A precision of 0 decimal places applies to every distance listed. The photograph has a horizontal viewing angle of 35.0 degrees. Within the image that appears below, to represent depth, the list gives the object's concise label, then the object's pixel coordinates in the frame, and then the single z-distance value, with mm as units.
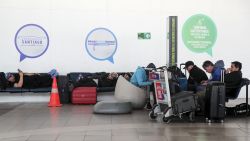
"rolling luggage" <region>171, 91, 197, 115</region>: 7441
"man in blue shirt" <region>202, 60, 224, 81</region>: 8477
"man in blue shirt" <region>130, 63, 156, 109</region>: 9008
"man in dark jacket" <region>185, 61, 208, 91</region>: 9414
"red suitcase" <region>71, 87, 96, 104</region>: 10750
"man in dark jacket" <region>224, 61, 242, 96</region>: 8211
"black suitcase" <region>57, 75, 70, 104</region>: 10883
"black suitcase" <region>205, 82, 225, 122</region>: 7434
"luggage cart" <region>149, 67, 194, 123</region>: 7477
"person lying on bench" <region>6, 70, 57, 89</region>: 10867
